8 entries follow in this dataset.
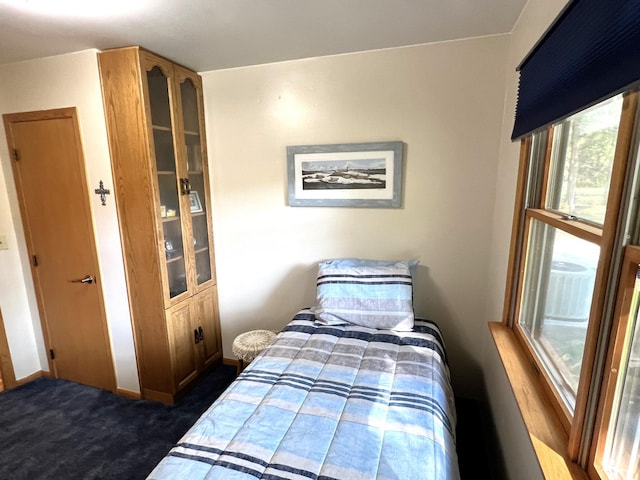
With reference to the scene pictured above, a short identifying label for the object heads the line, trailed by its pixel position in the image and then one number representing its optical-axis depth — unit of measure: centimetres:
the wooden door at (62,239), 230
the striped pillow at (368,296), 209
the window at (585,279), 81
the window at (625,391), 79
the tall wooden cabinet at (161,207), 210
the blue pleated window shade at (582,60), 70
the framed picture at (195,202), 256
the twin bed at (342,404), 114
